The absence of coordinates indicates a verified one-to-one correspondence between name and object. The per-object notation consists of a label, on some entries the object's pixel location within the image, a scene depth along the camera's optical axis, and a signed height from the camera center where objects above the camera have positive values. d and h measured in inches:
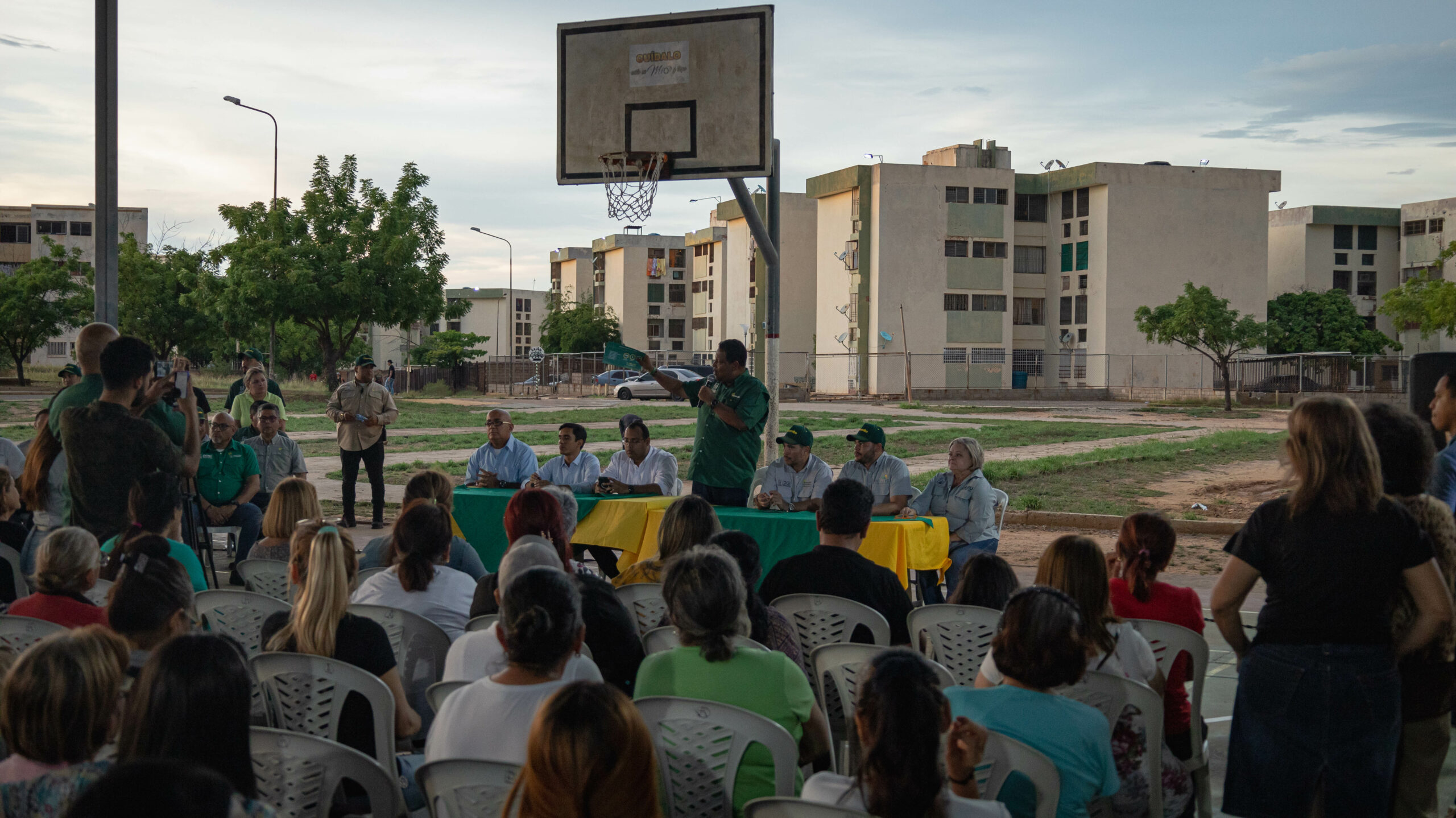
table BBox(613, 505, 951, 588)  286.5 -44.1
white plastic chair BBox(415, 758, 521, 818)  105.2 -39.5
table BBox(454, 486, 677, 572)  329.7 -45.5
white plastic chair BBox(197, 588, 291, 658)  189.3 -42.2
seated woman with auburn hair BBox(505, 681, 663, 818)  90.9 -31.5
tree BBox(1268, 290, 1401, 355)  2484.0 +111.5
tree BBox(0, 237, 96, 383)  1962.4 +106.8
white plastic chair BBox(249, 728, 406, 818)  113.4 -41.7
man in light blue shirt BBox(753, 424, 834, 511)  323.6 -31.6
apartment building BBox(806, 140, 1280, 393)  2256.4 +232.0
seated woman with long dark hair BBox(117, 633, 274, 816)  92.5 -28.6
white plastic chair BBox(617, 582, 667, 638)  201.8 -42.0
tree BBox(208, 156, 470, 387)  1593.3 +150.0
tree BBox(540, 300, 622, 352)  3245.6 +114.7
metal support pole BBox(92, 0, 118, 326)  315.3 +55.6
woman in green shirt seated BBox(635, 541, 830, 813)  133.0 -35.5
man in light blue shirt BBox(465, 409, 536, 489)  376.8 -30.8
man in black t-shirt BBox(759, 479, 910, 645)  190.9 -34.4
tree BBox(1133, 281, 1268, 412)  1825.8 +78.5
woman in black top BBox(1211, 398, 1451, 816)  131.6 -29.2
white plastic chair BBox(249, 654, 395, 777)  141.3 -42.1
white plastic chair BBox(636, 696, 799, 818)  120.4 -41.3
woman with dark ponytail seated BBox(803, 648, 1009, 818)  93.1 -31.3
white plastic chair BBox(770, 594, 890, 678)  183.5 -41.3
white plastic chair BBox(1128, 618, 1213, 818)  162.4 -41.2
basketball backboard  411.5 +104.6
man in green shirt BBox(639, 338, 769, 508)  335.3 -17.7
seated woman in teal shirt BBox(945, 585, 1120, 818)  115.6 -34.3
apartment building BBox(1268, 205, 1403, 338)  2797.7 +307.0
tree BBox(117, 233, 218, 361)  1994.3 +118.6
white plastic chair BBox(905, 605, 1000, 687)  172.7 -41.5
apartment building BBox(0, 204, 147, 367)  3002.0 +359.1
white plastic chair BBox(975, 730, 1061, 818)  110.0 -39.1
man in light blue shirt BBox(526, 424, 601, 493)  355.9 -31.7
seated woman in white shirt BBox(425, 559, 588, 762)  118.5 -34.0
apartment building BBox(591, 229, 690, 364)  3725.4 +263.4
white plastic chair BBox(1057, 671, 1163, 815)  138.0 -40.7
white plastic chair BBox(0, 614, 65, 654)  155.1 -36.9
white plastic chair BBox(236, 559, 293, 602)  221.3 -42.0
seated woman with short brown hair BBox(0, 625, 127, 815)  96.3 -30.8
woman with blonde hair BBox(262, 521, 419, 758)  146.2 -35.5
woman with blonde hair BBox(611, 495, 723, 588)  199.0 -27.9
